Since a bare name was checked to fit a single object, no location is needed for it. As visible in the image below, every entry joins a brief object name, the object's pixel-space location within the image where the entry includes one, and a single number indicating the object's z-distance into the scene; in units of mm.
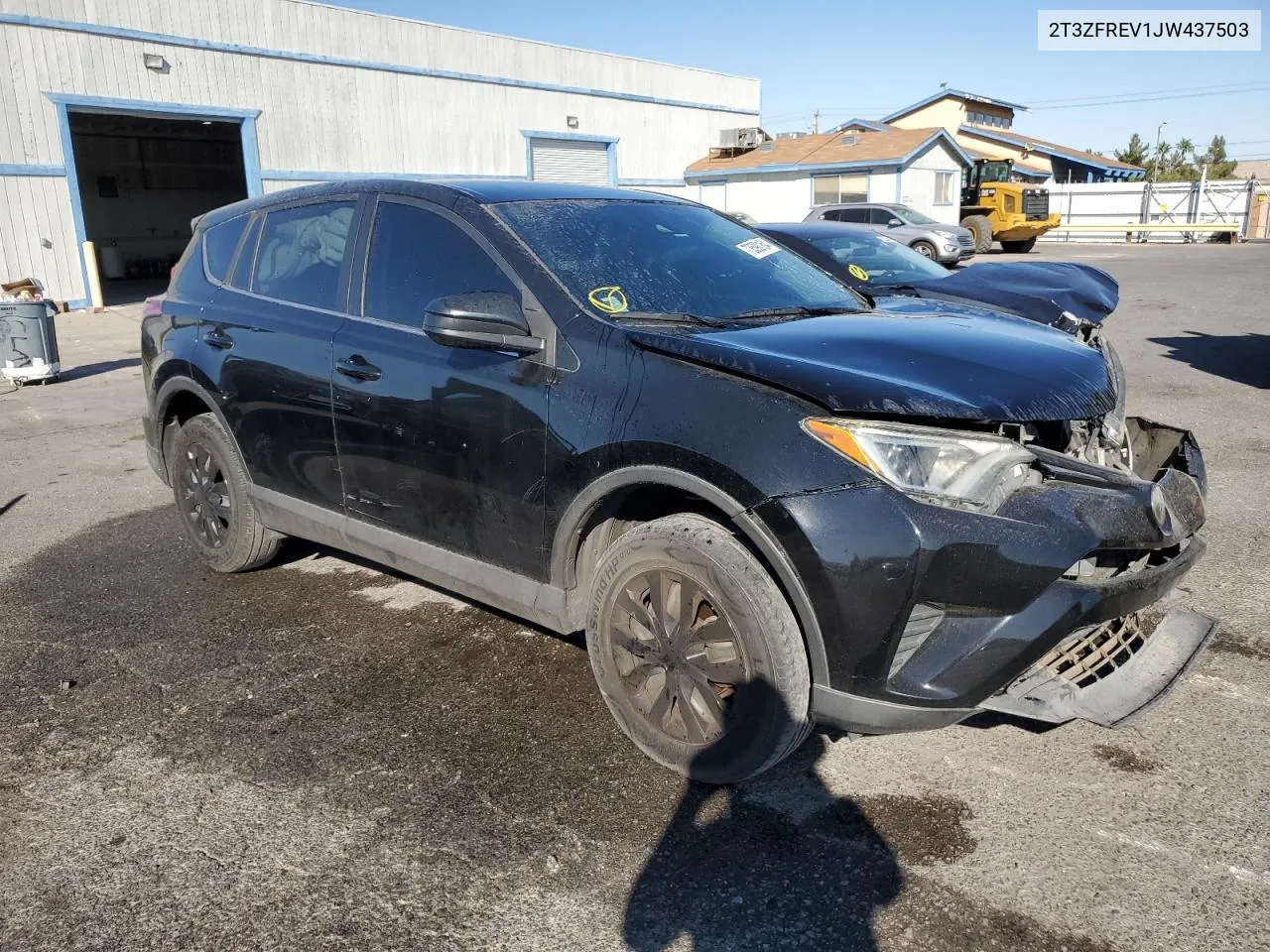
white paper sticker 3986
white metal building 18234
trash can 10609
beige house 50094
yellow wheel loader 31453
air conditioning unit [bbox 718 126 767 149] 32125
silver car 22078
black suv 2508
